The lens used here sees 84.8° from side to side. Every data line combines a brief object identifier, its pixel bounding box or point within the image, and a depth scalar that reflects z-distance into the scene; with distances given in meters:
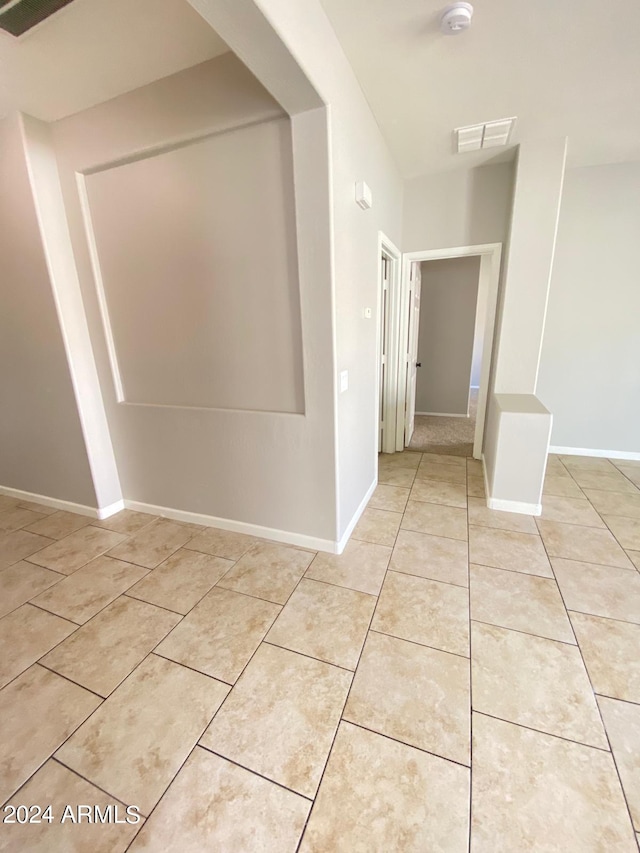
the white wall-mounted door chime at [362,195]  2.09
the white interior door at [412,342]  3.78
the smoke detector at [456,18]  1.55
